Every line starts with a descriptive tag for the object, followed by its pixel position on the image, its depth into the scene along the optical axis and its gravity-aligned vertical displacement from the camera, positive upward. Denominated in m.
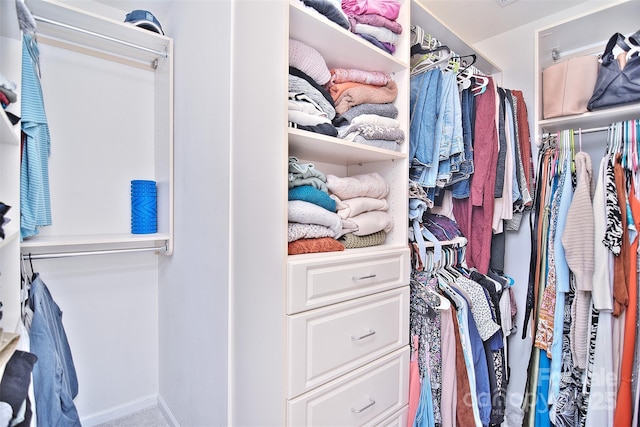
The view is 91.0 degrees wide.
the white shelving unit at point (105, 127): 1.51 +0.44
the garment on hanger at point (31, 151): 1.14 +0.22
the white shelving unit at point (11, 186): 0.98 +0.08
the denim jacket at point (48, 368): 1.09 -0.57
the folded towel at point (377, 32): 1.23 +0.71
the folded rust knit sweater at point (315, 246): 1.00 -0.11
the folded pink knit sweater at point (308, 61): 1.10 +0.55
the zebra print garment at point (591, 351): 1.39 -0.61
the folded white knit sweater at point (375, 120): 1.17 +0.36
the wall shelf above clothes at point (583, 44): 1.47 +0.92
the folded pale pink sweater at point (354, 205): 1.19 +0.02
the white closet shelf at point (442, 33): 1.39 +0.89
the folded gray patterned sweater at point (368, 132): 1.16 +0.30
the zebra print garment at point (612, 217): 1.31 -0.02
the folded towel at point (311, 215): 1.01 -0.01
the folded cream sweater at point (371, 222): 1.19 -0.04
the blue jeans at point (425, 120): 1.44 +0.43
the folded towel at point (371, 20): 1.23 +0.75
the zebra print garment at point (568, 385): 1.48 -0.82
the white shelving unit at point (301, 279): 0.92 -0.22
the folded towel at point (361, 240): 1.18 -0.11
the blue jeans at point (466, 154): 1.54 +0.28
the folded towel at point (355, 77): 1.25 +0.55
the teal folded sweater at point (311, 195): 1.04 +0.05
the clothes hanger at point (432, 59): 1.50 +0.73
